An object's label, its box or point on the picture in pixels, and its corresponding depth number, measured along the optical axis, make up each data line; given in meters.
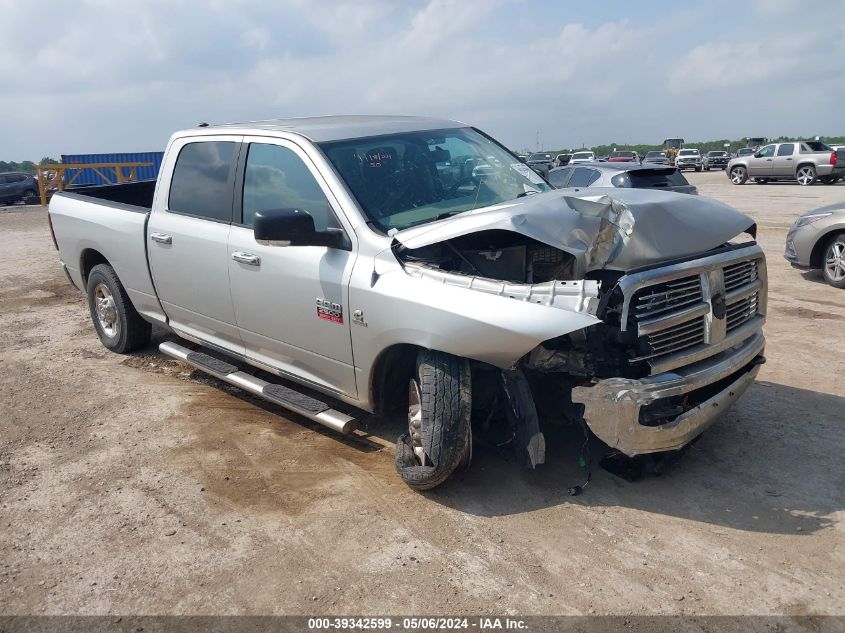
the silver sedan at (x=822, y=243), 8.64
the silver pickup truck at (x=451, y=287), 3.33
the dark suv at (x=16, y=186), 29.36
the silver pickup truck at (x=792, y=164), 26.59
